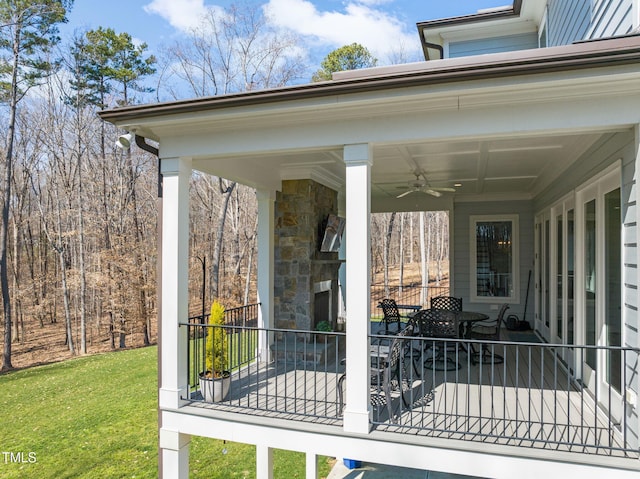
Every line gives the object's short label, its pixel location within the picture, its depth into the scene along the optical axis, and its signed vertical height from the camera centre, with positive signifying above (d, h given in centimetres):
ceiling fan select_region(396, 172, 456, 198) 668 +90
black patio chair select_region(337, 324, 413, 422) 373 -129
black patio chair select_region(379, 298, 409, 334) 720 -118
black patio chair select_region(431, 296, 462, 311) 708 -101
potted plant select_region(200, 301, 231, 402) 429 -126
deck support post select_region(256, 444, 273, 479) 511 -264
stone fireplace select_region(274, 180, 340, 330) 628 -17
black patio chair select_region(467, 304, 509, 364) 593 -136
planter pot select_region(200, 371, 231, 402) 429 -146
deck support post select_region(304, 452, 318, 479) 560 -295
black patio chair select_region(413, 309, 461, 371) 540 -106
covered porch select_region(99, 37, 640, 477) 309 +53
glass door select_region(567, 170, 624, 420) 367 -43
